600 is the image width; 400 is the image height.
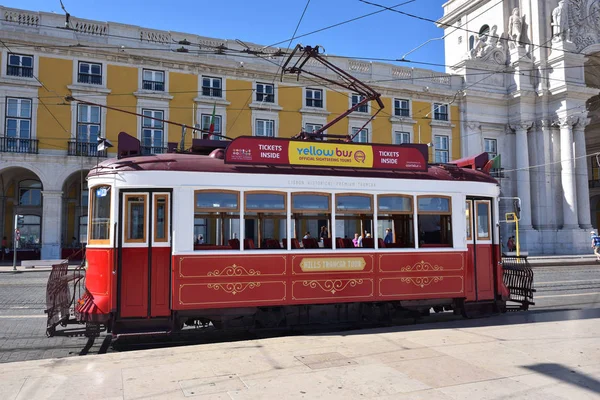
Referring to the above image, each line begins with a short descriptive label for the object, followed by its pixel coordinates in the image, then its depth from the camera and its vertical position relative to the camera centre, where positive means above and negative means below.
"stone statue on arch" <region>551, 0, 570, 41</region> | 34.00 +15.21
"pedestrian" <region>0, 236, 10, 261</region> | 25.74 -0.69
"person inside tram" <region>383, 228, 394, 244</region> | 8.66 -0.09
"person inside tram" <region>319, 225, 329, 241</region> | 8.17 -0.04
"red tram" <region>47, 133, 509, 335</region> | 7.28 -0.09
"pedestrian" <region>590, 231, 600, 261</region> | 26.86 -0.91
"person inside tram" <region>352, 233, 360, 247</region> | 8.44 -0.17
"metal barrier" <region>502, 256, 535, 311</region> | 9.64 -1.08
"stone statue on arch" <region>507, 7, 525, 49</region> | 35.62 +15.61
